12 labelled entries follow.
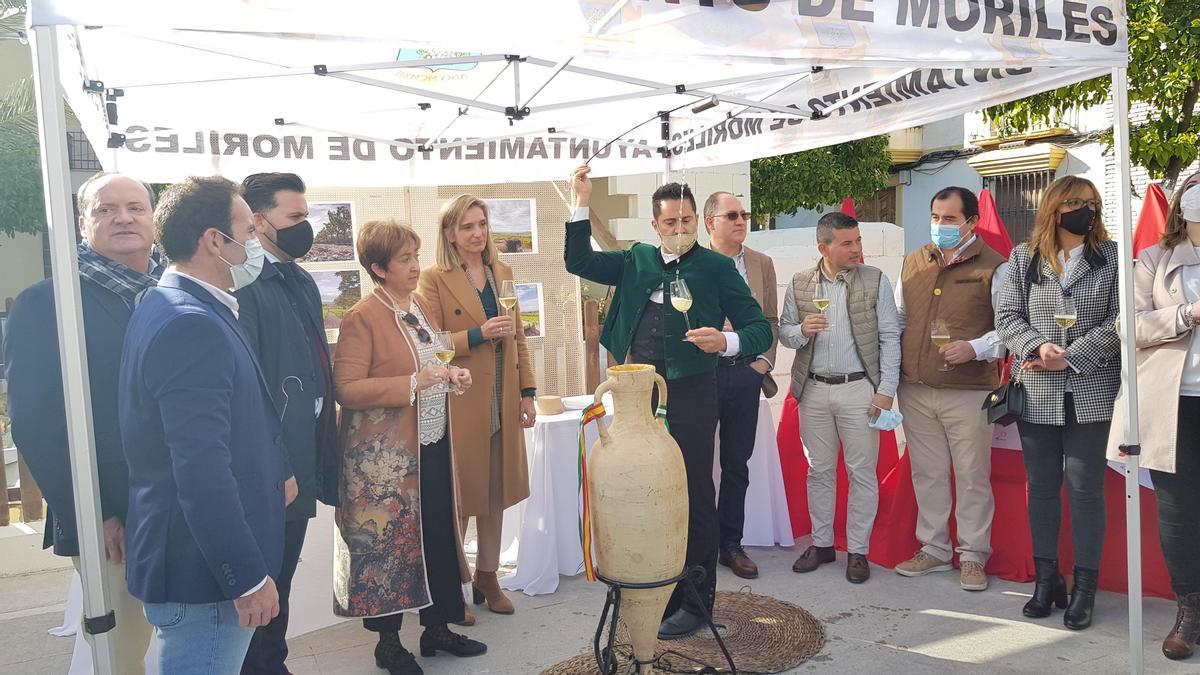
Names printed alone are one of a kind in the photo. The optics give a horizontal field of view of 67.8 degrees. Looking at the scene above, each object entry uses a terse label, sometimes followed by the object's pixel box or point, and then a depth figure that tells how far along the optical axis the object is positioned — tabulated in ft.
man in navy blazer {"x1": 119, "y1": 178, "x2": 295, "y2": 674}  6.03
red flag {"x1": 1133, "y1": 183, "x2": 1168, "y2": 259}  11.92
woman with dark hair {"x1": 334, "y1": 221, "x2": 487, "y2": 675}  10.27
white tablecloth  13.60
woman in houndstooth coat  11.16
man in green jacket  10.97
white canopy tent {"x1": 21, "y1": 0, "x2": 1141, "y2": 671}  6.60
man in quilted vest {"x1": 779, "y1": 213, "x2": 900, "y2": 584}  13.65
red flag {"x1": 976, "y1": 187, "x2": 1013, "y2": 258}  14.25
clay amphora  8.67
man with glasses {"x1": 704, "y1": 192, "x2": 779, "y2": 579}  13.96
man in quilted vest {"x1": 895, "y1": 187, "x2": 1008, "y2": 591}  13.00
